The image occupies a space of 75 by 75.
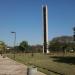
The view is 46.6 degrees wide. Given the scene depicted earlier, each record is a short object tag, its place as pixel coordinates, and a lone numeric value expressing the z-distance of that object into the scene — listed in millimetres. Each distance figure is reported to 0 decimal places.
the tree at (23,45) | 38124
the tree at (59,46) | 35180
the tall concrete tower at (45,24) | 38313
